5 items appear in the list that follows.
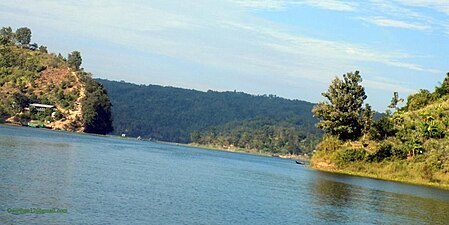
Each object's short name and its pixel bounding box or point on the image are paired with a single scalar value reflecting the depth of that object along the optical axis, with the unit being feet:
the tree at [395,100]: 491.72
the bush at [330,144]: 402.72
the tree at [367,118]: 391.86
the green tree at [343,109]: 392.27
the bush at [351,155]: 385.66
